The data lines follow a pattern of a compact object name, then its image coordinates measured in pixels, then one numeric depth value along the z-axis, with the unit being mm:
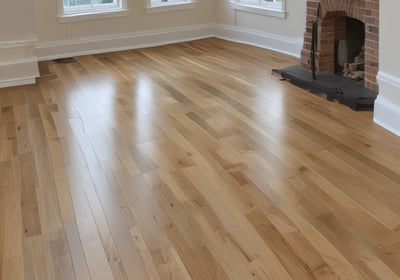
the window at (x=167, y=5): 7828
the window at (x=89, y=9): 7238
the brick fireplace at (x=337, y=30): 4973
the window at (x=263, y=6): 7100
